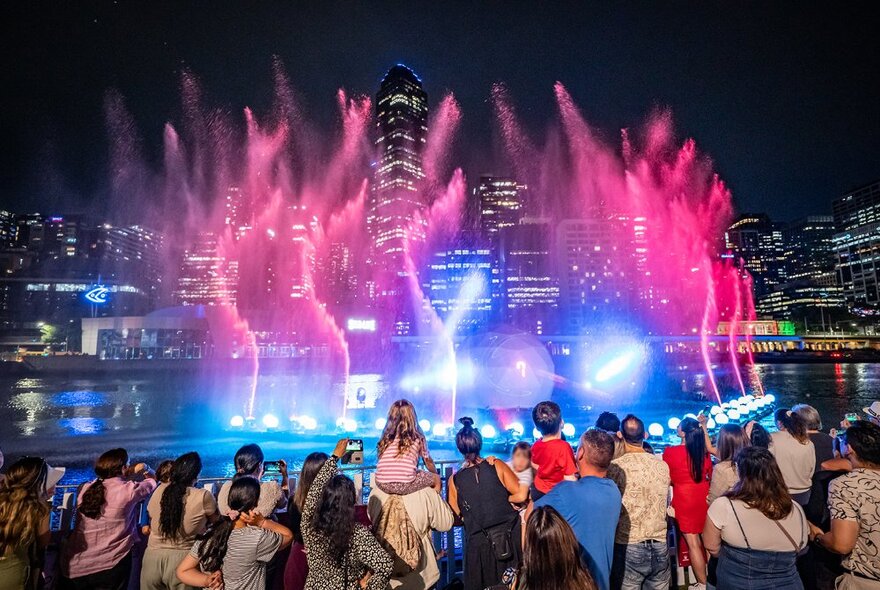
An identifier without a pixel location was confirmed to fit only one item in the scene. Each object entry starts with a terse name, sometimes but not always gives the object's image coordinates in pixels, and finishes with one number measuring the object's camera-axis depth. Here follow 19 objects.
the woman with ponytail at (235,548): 3.71
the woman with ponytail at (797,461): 5.33
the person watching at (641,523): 4.17
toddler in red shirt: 4.57
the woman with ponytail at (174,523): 4.23
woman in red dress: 4.92
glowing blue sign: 93.12
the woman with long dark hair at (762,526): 3.45
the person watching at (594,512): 3.53
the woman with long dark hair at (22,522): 3.78
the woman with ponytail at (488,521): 4.14
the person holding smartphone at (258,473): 4.47
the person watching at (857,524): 3.58
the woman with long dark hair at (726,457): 4.75
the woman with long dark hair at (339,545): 3.32
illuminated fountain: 46.62
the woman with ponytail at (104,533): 4.45
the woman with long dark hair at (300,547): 4.21
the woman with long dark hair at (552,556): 2.48
